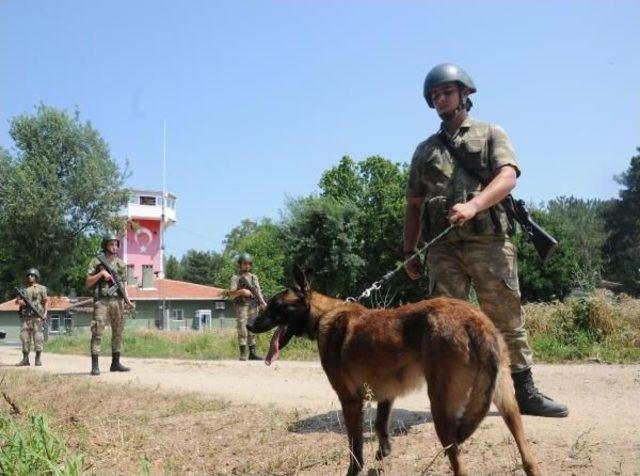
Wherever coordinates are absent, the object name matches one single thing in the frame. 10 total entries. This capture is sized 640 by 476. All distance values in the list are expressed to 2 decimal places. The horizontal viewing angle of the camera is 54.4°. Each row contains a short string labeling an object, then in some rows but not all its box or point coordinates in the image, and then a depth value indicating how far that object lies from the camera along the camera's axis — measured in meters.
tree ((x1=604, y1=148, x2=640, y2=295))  55.19
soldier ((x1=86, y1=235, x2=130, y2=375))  10.97
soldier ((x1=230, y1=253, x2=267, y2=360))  13.86
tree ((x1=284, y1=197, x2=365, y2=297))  41.91
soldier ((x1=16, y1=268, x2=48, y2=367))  15.16
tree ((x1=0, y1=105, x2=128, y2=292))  28.92
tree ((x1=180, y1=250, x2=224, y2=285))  106.00
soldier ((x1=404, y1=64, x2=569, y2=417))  4.98
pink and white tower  67.83
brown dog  3.64
